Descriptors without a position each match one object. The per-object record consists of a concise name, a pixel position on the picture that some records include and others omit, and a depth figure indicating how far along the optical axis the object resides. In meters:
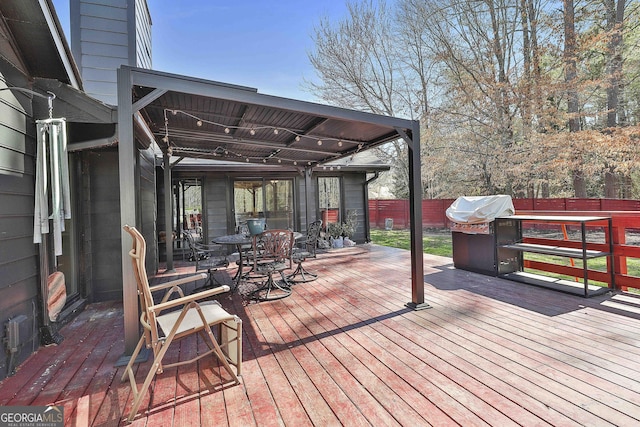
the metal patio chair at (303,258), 5.00
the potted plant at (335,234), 8.65
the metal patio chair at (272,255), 4.14
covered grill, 4.94
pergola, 2.48
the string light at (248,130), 3.81
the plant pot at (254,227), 4.41
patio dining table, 4.36
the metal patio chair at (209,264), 4.51
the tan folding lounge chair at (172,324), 1.98
